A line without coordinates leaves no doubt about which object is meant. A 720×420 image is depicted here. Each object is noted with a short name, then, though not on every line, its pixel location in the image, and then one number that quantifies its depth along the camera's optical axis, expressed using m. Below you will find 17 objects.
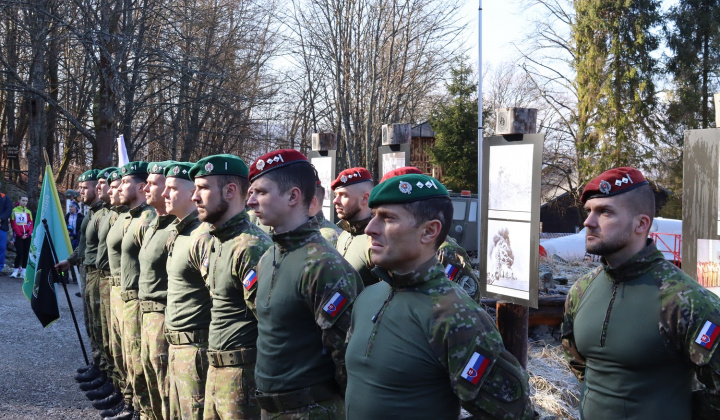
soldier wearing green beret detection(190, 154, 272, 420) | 3.84
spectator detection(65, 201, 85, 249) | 15.98
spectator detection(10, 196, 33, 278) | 16.59
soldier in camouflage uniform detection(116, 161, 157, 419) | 6.20
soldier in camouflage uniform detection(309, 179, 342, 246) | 6.31
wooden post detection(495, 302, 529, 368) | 5.31
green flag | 8.52
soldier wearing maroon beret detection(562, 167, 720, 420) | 2.89
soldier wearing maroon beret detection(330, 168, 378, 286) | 5.18
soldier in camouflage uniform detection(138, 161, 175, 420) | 5.29
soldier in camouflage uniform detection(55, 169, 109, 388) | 8.19
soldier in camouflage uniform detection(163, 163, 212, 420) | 4.43
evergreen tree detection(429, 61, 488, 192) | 29.98
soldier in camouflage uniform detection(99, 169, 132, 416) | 7.00
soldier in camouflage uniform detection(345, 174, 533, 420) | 2.34
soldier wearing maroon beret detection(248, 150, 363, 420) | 3.21
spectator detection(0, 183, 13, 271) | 16.50
